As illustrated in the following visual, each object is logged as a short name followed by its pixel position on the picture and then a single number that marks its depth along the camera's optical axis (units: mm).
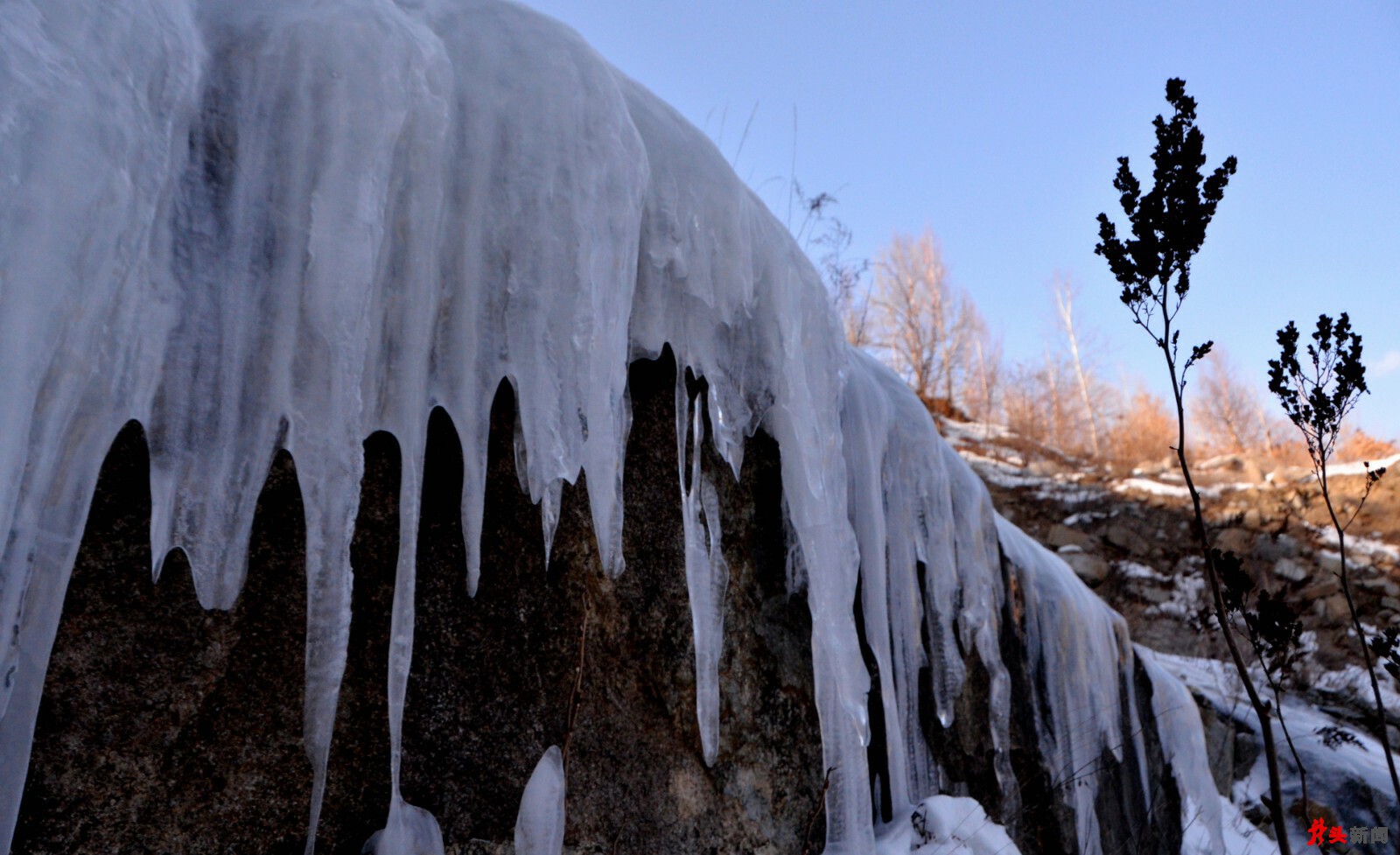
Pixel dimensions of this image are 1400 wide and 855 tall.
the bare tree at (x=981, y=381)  17016
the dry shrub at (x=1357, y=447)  10853
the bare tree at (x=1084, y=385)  16872
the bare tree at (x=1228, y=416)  17188
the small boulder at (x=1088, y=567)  8648
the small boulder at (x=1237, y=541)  8844
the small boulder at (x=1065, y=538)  9086
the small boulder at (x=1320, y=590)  8116
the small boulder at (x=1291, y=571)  8359
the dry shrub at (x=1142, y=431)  15242
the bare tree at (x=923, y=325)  14781
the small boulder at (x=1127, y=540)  9070
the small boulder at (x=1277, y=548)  8633
